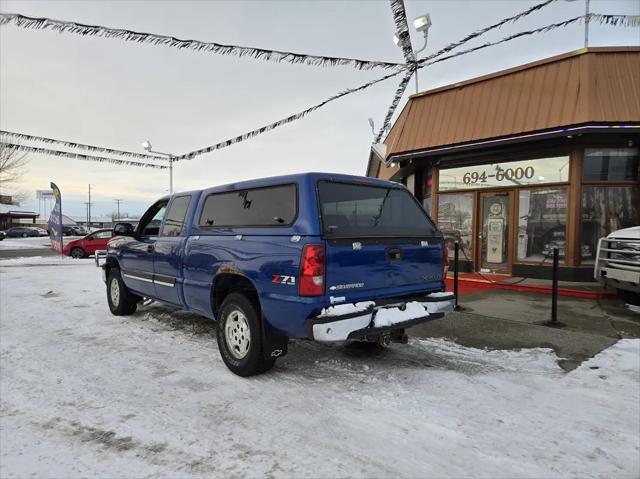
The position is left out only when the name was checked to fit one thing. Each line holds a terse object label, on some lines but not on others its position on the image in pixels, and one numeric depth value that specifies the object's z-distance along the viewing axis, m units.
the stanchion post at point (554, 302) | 6.08
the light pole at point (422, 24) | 8.98
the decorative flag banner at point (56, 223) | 17.84
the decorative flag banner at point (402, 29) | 7.11
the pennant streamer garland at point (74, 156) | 13.84
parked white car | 6.47
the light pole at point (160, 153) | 18.09
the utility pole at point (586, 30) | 8.42
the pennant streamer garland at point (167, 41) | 6.62
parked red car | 19.42
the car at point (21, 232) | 50.88
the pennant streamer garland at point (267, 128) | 9.34
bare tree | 27.77
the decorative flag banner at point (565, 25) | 7.86
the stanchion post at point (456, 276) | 7.01
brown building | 8.38
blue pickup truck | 3.54
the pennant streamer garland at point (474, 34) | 7.15
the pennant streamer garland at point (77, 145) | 12.26
